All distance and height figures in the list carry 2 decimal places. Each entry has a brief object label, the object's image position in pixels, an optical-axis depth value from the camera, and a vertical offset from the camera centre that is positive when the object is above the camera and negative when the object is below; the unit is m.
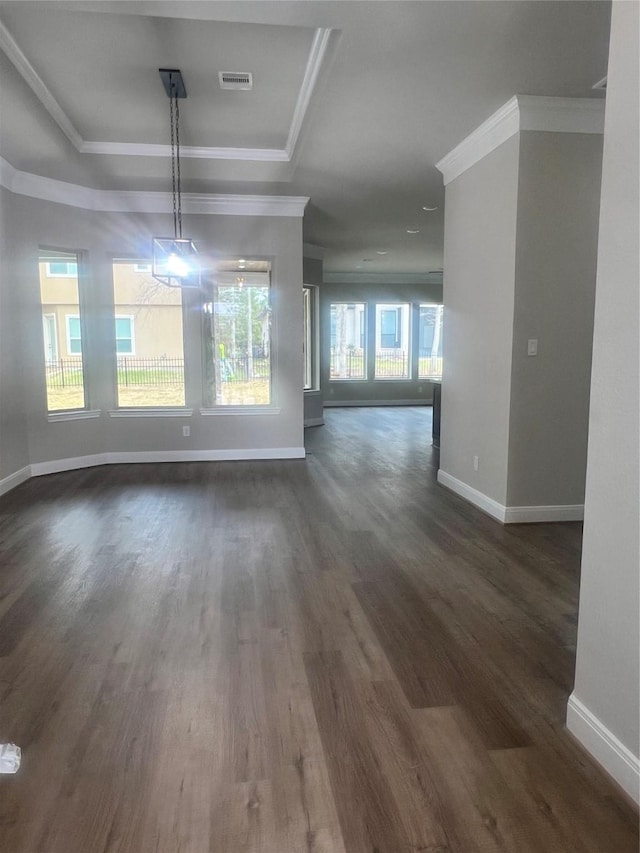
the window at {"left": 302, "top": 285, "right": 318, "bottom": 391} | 8.89 +0.42
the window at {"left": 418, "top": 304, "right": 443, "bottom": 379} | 12.38 +0.21
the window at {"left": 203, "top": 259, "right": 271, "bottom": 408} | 6.26 +0.18
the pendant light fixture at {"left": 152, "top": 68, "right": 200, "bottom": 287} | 3.67 +0.83
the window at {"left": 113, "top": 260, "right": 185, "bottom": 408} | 6.09 +0.15
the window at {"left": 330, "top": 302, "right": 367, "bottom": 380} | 12.11 +0.23
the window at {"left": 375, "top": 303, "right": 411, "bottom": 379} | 12.24 +0.23
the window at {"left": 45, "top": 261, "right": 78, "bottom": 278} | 5.62 +0.86
